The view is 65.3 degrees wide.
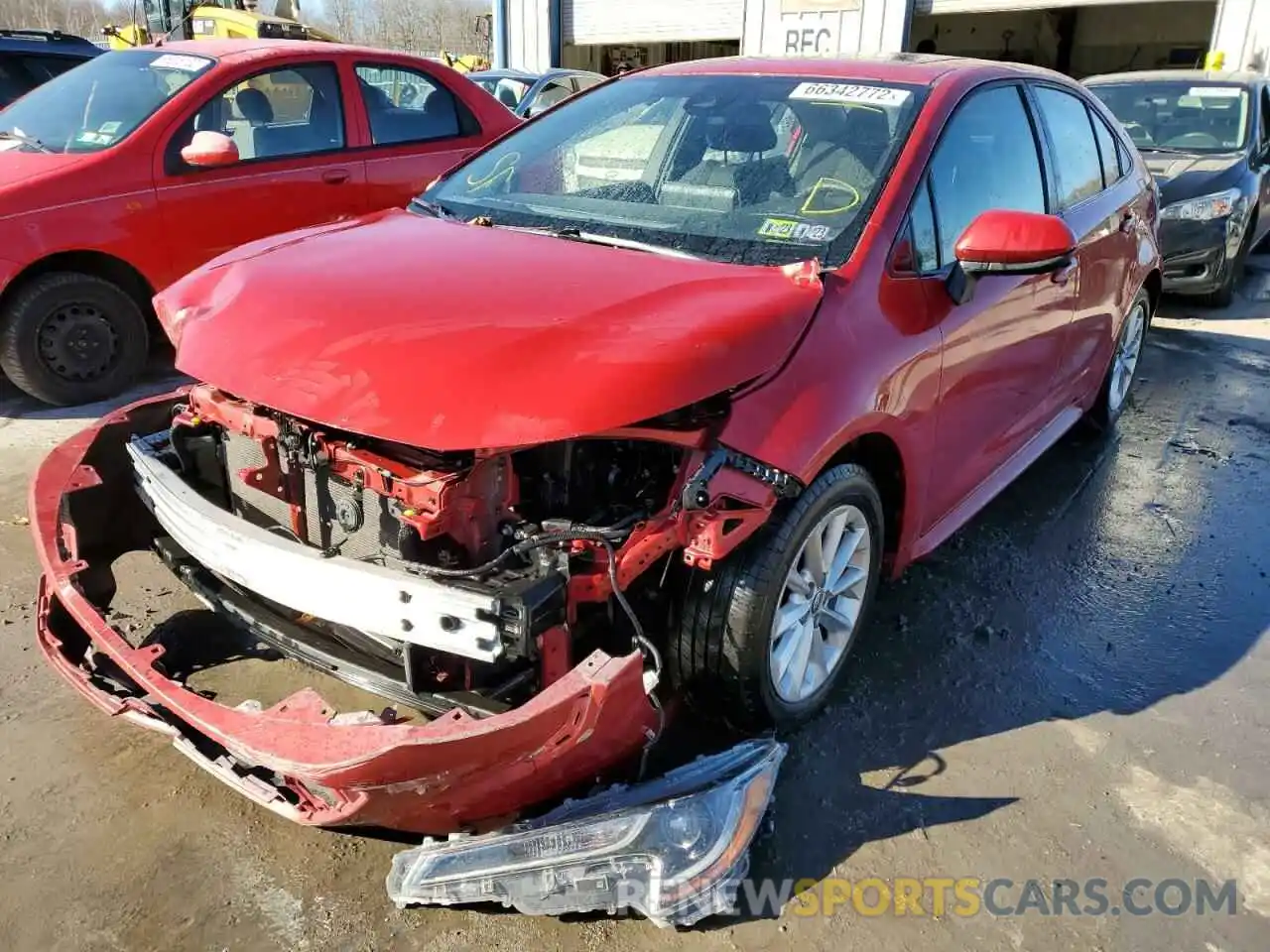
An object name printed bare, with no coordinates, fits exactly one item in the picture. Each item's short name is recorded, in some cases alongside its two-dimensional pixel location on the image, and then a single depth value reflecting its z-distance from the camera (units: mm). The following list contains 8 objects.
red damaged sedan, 2078
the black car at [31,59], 7832
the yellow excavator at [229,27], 12844
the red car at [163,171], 4926
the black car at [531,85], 10406
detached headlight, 2150
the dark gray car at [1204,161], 7719
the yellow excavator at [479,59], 18072
